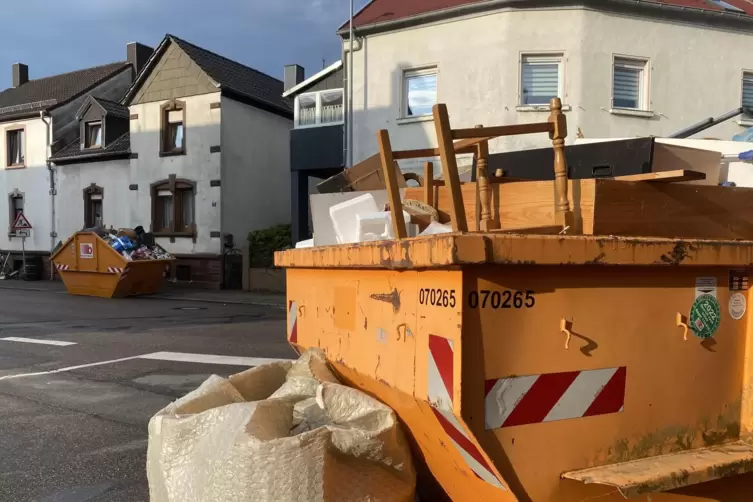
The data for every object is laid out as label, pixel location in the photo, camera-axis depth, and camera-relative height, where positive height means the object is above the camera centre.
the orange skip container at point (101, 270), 14.53 -1.32
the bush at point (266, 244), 17.75 -0.70
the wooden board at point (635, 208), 2.18 +0.07
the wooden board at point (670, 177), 2.16 +0.19
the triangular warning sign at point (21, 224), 19.69 -0.20
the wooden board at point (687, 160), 3.00 +0.35
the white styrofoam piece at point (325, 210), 2.99 +0.06
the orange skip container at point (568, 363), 1.79 -0.47
